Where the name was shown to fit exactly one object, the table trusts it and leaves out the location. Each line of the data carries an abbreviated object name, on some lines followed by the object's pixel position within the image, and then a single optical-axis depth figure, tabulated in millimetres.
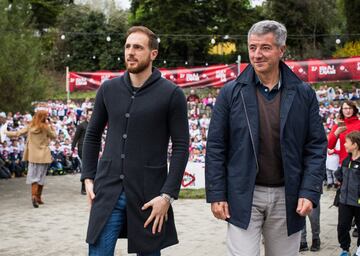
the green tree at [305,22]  54031
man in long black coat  3691
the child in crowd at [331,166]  12969
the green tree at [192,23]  51156
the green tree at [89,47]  54844
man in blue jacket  3592
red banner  26672
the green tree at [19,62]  17578
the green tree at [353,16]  48000
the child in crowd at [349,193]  6742
